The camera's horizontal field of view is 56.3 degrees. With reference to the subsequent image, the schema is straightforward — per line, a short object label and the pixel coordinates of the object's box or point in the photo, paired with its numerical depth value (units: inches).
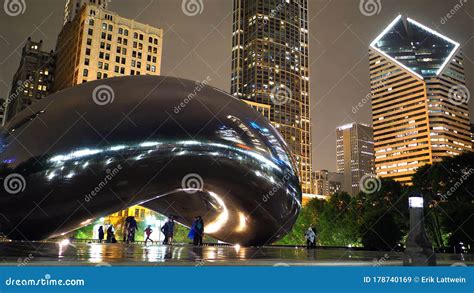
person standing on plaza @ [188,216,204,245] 563.0
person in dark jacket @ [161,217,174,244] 719.4
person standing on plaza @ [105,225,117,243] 965.4
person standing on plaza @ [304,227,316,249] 969.5
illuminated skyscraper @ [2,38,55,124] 4785.9
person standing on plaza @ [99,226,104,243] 1157.0
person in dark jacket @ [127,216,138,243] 795.4
